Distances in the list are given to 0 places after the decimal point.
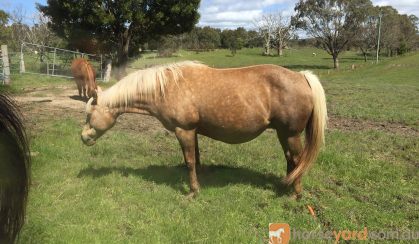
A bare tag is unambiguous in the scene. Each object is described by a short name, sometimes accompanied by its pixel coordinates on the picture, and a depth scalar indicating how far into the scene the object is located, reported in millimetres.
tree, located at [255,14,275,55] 71062
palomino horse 4750
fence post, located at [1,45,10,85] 14611
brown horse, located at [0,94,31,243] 2432
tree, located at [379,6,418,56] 52938
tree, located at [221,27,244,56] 72956
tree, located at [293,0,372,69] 43500
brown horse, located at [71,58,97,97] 12337
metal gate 21016
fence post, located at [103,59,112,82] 20144
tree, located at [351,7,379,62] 43969
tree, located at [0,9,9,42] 32156
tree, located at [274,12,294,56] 70062
